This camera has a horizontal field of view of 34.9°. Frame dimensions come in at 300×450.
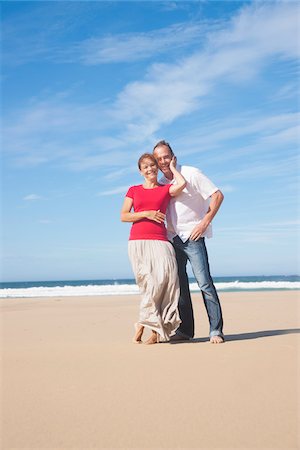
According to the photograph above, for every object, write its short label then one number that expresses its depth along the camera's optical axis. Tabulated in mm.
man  4934
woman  4793
